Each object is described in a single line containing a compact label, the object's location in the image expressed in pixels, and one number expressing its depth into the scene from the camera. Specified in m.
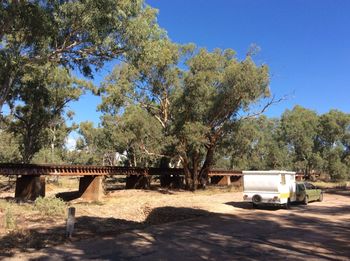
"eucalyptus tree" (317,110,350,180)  74.25
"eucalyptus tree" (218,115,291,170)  45.84
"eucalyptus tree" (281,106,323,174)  71.06
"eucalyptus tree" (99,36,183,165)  39.25
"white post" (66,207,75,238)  12.39
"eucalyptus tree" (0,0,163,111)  16.05
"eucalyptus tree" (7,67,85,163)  41.03
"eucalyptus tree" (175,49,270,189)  35.34
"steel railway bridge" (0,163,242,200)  33.28
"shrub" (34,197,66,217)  17.05
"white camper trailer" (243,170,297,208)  23.09
